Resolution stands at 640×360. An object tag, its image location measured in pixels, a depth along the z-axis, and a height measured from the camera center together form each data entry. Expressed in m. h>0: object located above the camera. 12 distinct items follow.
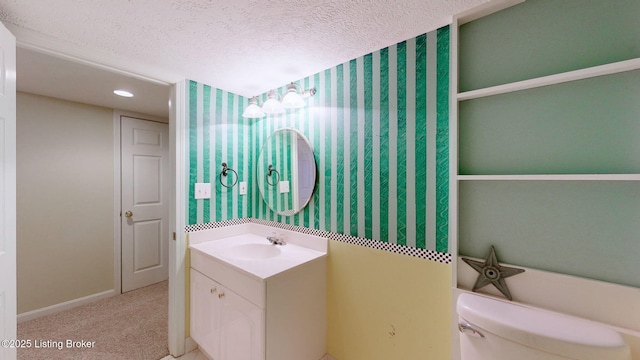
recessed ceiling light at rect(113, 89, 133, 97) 2.11 +0.77
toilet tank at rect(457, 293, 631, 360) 0.75 -0.53
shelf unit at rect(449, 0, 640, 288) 0.84 +0.09
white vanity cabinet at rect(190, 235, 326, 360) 1.28 -0.79
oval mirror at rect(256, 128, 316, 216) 1.78 +0.06
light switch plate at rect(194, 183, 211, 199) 1.85 -0.10
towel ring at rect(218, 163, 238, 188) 2.00 +0.06
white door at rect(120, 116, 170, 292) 2.67 -0.28
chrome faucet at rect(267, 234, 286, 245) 1.80 -0.47
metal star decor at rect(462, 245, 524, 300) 1.03 -0.42
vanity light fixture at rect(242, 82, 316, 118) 1.66 +0.56
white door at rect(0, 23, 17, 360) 1.05 -0.06
